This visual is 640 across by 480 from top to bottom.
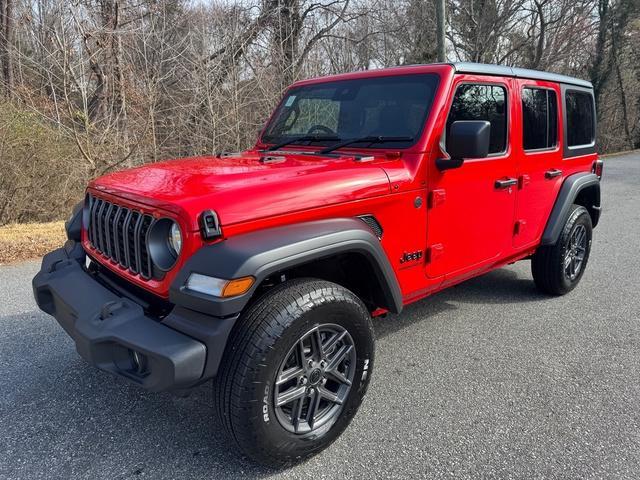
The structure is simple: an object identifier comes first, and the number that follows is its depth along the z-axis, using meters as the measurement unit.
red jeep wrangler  2.18
